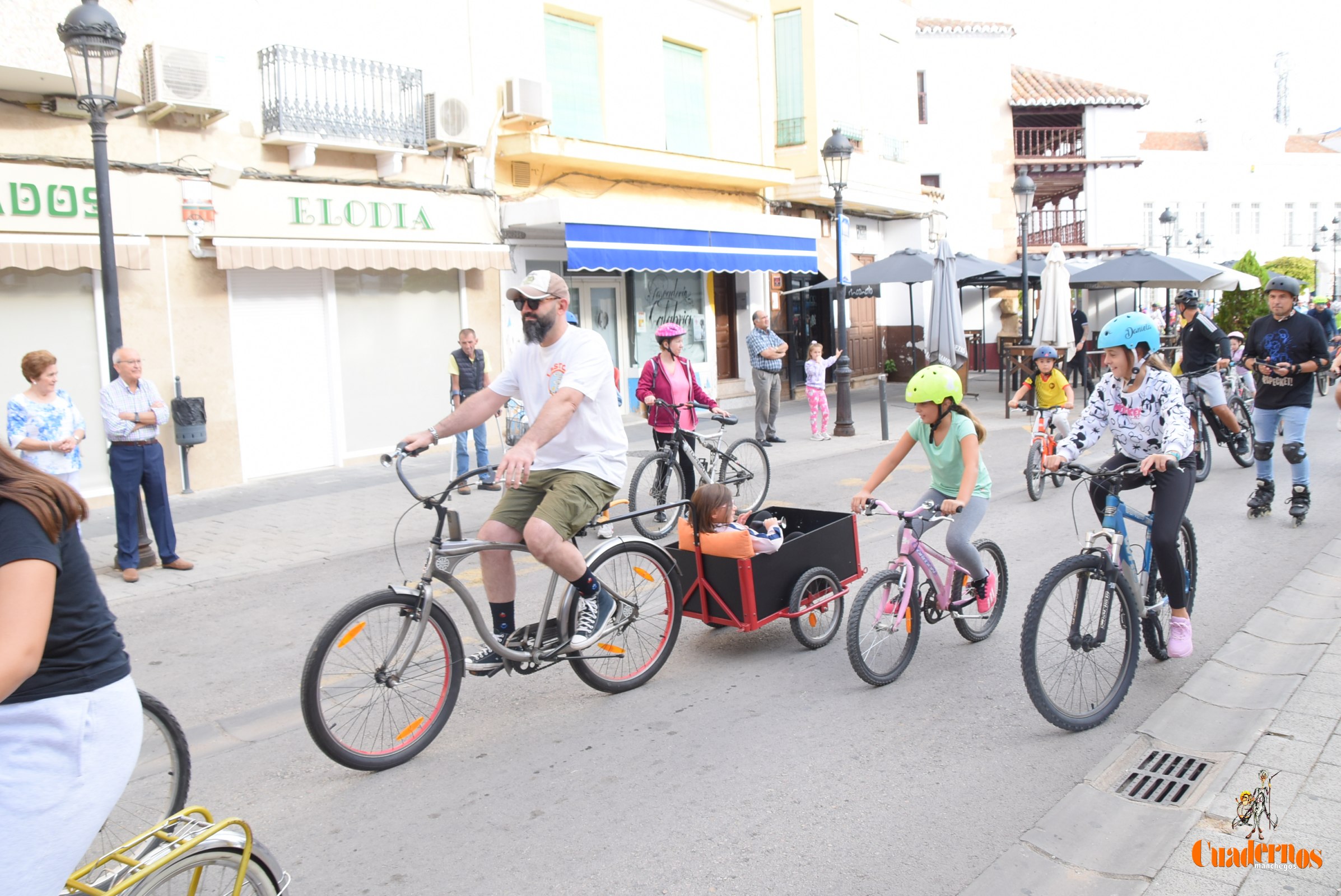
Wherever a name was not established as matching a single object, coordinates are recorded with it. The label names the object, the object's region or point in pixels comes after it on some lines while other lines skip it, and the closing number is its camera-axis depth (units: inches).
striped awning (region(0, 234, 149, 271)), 408.2
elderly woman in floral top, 297.4
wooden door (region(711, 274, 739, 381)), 829.8
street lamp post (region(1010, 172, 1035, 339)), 752.3
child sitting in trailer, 206.4
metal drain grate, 153.8
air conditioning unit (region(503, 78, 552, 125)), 591.8
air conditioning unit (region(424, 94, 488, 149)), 560.4
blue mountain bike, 171.2
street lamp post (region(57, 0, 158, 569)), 309.6
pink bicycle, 195.5
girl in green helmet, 203.0
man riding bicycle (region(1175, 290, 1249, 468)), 414.0
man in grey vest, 481.1
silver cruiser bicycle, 160.6
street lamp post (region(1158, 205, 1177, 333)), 1131.3
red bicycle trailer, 209.9
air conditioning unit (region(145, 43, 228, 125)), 443.5
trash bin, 459.8
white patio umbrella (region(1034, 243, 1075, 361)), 749.3
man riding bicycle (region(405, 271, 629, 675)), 179.3
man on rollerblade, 328.5
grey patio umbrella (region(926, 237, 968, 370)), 728.3
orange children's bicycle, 397.1
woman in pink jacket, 353.1
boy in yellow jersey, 423.2
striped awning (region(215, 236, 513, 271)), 482.9
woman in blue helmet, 194.2
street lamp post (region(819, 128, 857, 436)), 608.7
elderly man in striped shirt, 313.7
